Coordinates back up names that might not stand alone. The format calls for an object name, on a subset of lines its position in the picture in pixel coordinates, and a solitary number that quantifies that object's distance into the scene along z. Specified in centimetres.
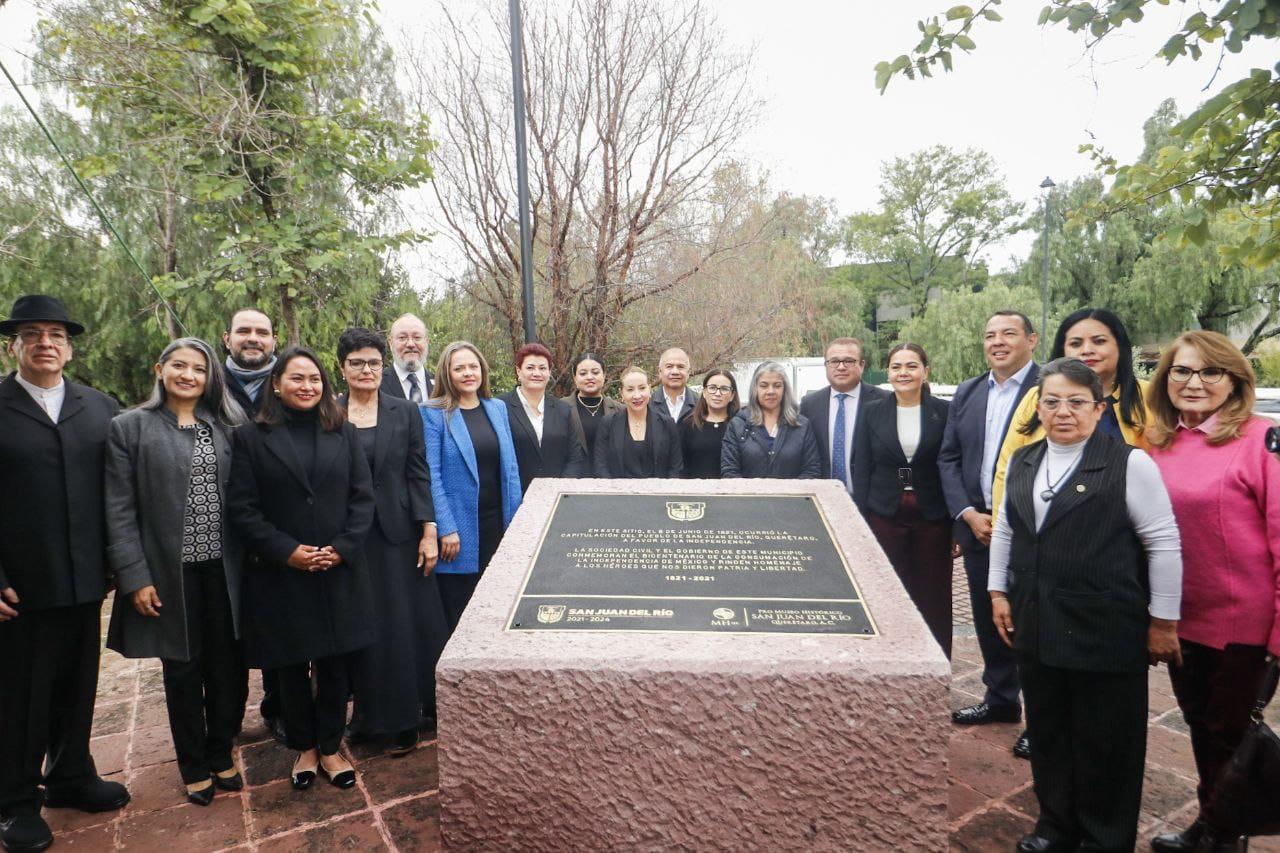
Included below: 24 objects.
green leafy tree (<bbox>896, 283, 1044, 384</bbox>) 2902
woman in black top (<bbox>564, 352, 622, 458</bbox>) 464
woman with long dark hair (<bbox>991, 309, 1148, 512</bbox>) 308
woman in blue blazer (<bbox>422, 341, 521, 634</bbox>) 390
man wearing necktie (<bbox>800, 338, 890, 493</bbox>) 432
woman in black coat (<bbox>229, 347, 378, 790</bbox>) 316
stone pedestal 208
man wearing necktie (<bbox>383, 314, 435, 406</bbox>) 462
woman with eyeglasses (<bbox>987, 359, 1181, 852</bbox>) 246
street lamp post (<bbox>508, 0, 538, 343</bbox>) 648
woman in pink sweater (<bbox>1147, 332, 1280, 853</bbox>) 251
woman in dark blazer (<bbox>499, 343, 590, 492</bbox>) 424
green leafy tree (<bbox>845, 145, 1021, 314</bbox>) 3747
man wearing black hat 297
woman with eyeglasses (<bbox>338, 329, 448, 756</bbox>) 357
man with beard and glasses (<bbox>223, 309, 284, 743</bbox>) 386
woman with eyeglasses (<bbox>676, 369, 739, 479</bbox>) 459
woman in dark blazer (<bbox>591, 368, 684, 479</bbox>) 457
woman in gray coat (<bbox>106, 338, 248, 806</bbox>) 313
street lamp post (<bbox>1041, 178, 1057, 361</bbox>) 2477
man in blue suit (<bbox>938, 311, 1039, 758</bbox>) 369
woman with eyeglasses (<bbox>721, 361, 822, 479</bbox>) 423
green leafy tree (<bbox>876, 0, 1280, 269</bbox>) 259
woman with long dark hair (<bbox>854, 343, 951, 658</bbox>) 402
